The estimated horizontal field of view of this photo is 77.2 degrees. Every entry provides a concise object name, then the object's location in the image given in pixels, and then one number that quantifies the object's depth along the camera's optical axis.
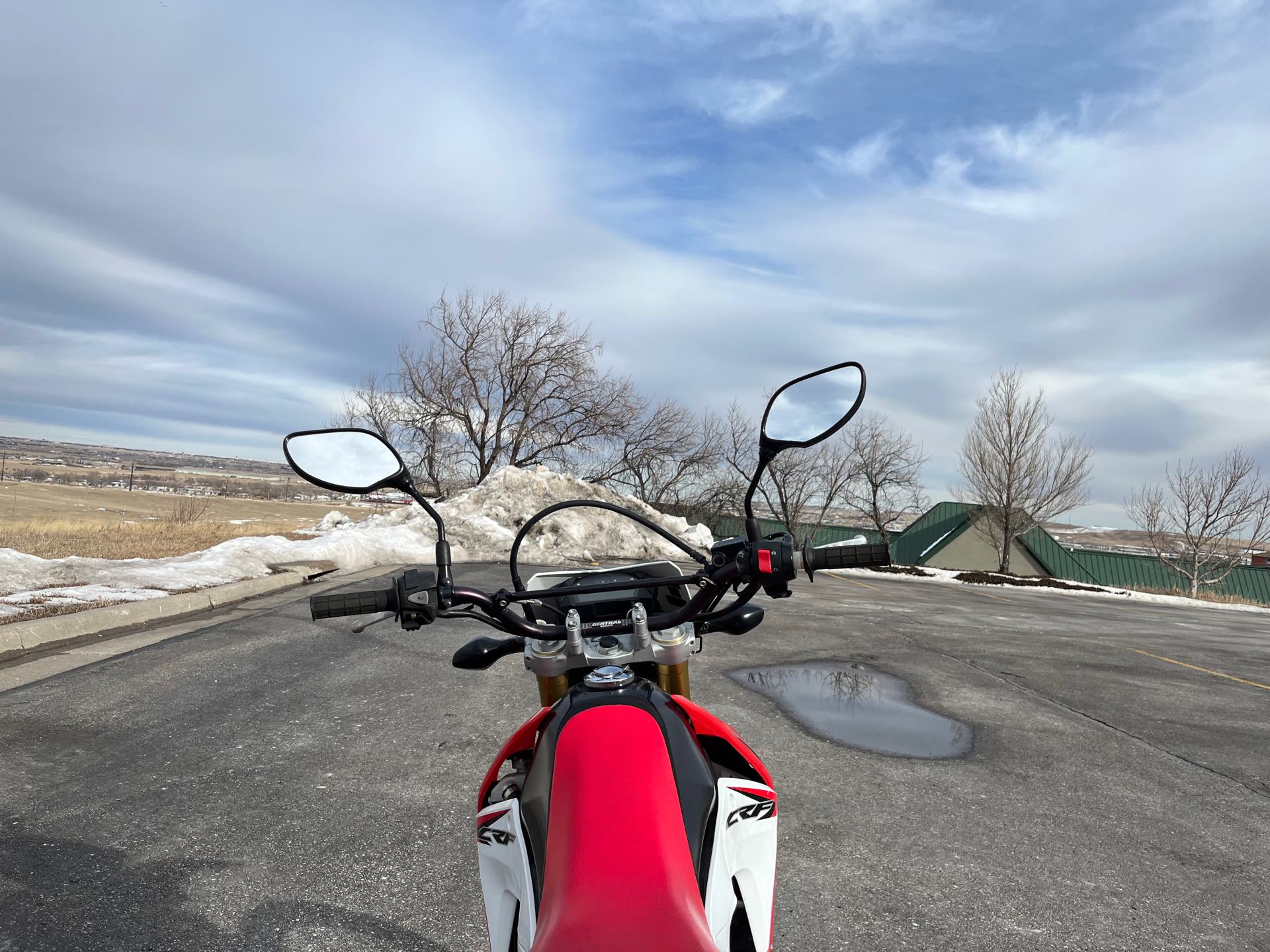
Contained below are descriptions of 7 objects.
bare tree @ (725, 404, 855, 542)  37.44
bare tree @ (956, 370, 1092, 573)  33.47
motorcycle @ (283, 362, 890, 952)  1.25
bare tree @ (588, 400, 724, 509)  37.84
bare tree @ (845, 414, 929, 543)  39.06
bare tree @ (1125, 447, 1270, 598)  33.53
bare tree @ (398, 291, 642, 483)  35.94
